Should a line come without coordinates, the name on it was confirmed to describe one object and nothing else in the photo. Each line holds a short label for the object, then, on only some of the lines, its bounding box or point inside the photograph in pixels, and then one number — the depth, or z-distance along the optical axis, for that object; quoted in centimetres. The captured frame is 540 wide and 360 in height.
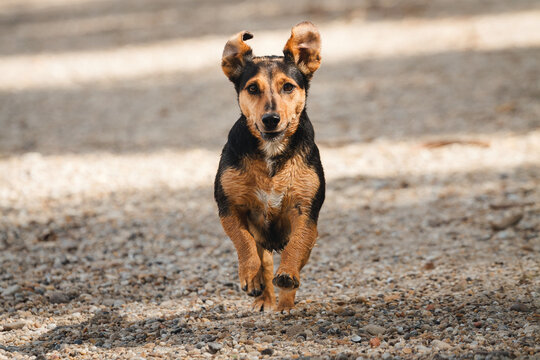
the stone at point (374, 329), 925
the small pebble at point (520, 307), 969
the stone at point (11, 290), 1125
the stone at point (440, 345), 857
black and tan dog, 869
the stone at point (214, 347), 886
